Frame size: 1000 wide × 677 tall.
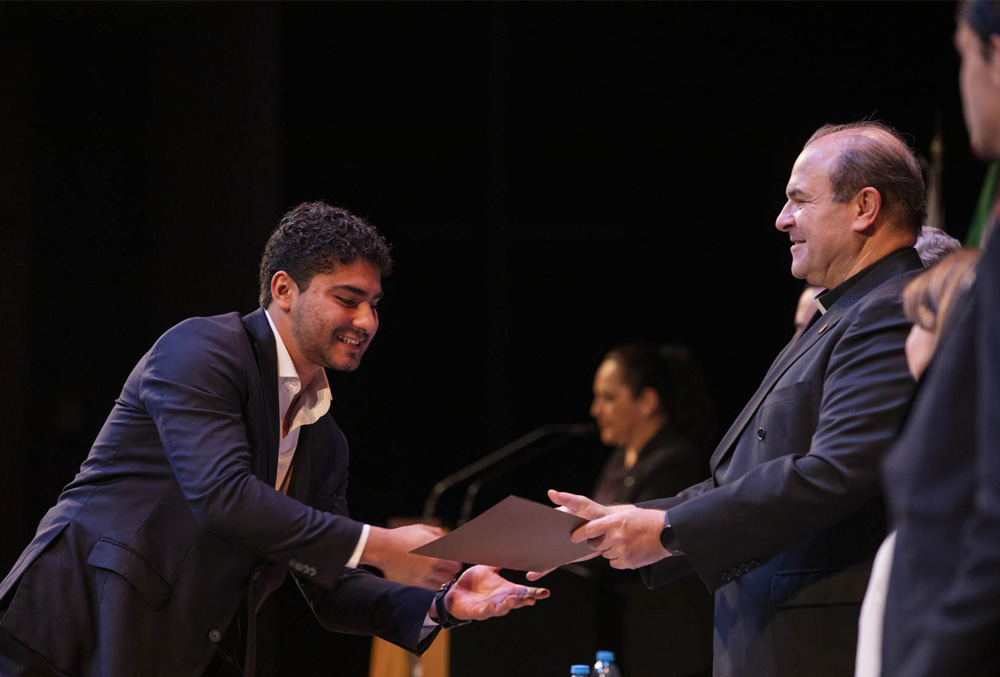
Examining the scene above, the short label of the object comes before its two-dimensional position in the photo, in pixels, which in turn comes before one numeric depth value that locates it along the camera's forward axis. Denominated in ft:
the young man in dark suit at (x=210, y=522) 27.32
